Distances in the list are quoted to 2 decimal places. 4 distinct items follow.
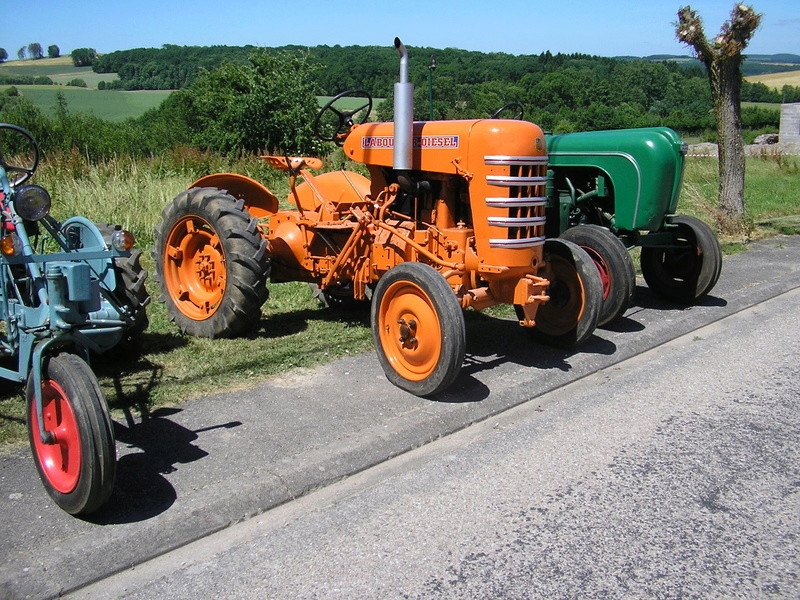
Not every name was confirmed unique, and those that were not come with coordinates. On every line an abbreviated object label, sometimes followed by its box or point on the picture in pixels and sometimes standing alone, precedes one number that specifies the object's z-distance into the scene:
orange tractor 4.94
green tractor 6.48
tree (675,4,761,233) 10.73
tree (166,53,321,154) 19.09
